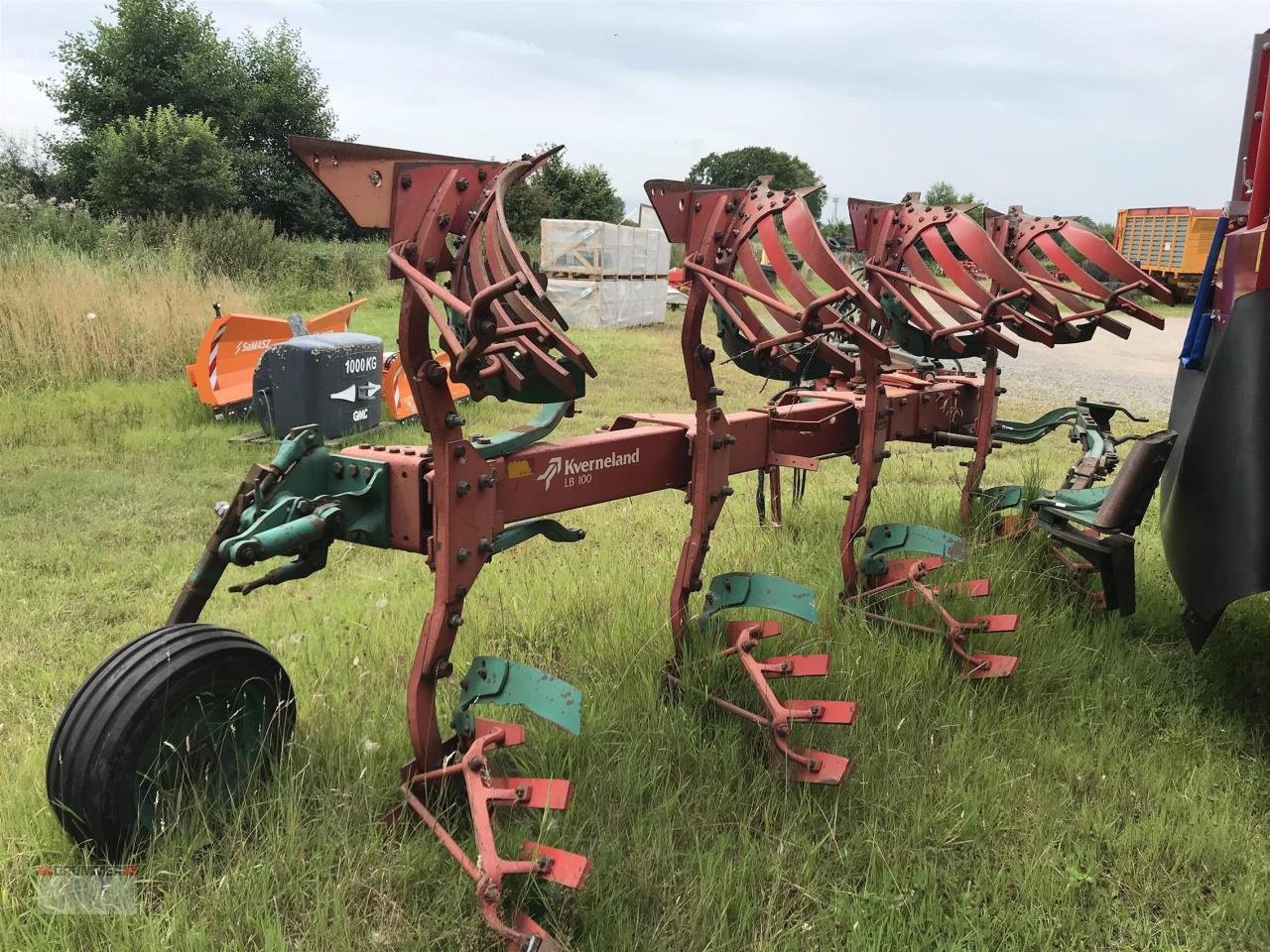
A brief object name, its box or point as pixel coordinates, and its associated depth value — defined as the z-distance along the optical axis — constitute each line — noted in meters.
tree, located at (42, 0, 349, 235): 29.06
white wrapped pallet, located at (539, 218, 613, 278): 16.36
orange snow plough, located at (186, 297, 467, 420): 7.67
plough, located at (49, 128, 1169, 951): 2.15
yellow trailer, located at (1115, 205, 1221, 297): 21.45
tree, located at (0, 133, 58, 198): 24.36
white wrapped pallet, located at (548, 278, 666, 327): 16.47
